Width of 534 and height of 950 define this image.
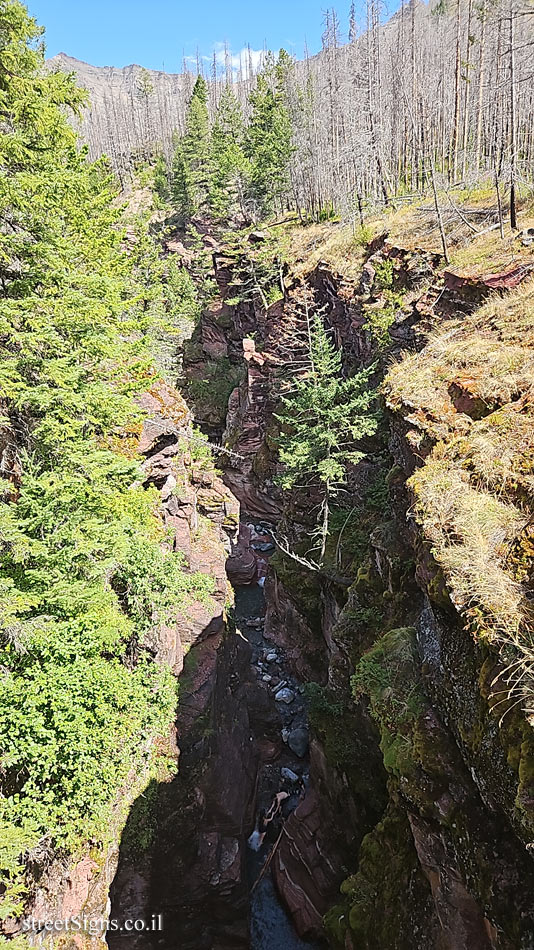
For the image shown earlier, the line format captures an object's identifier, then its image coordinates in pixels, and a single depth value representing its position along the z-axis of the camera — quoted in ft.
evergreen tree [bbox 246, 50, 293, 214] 120.37
